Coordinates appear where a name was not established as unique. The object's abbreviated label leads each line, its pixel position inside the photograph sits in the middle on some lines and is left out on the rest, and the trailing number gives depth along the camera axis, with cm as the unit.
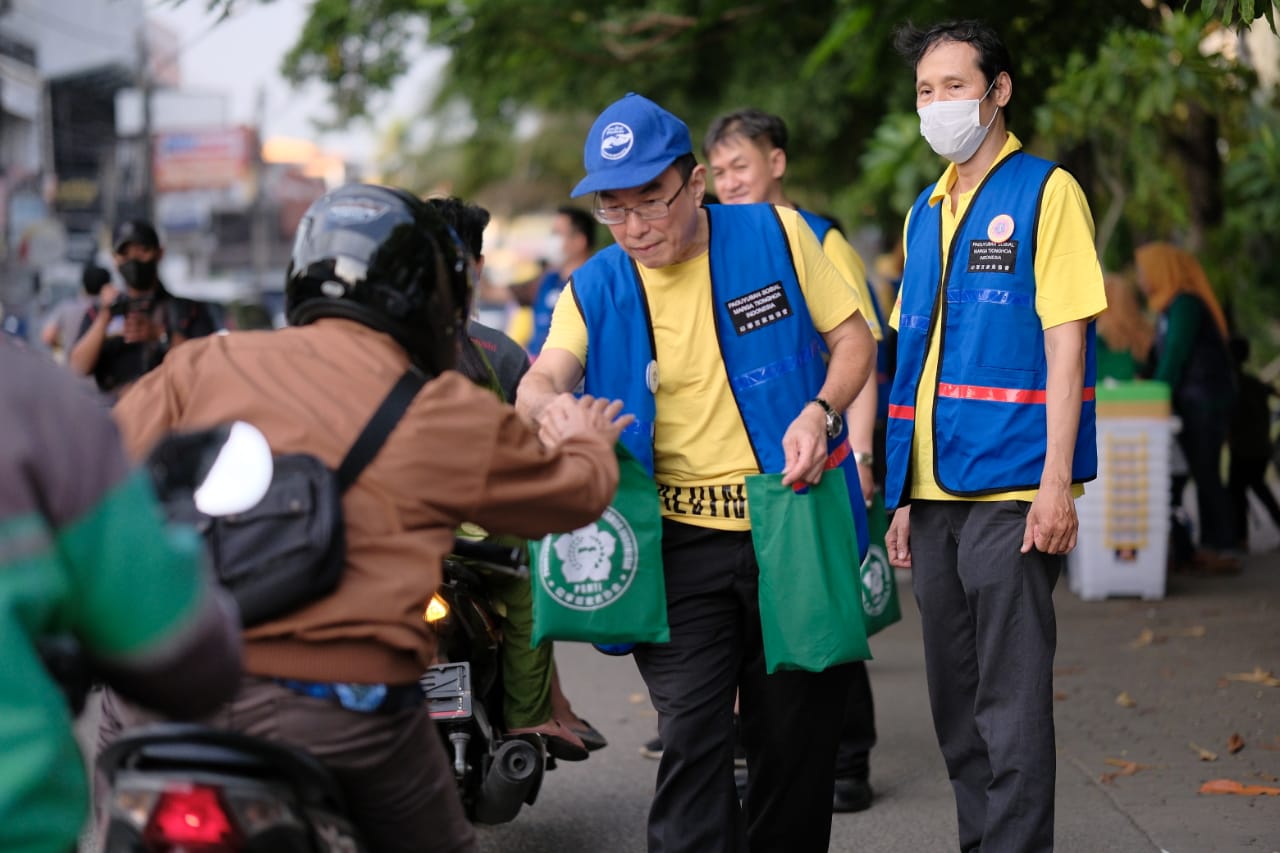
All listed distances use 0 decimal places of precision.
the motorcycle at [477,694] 495
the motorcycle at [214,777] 245
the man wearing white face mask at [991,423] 419
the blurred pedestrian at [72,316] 995
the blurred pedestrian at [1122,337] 1049
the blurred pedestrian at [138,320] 883
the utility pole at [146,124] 3481
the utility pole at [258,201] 4247
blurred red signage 4966
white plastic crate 966
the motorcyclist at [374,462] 263
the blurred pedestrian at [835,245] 593
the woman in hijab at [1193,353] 1037
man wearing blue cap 416
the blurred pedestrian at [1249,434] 1136
